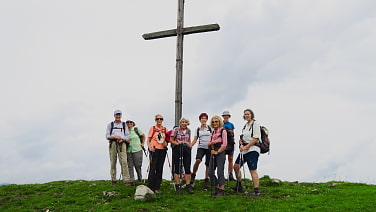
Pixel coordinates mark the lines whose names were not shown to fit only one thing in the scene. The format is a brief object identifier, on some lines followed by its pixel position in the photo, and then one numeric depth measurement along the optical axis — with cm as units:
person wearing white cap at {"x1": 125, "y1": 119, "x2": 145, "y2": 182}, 1357
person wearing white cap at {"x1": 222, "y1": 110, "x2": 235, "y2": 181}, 1216
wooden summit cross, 1416
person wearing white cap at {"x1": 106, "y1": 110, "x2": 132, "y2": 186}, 1297
